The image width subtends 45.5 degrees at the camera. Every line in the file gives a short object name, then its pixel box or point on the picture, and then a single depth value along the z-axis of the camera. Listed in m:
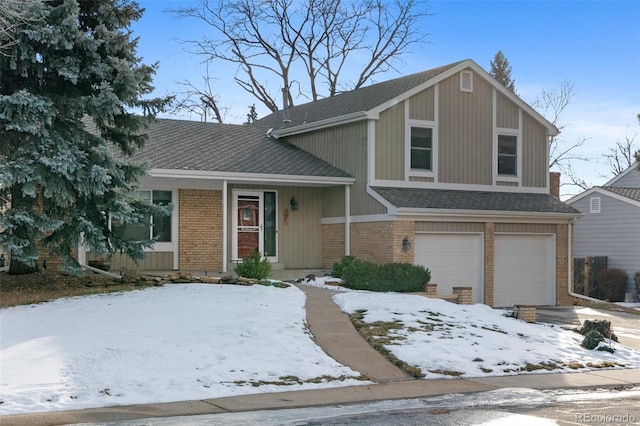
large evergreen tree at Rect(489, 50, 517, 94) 50.38
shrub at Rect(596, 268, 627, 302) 27.33
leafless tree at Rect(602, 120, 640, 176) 50.84
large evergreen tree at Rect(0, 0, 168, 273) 15.02
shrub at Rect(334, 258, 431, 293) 18.75
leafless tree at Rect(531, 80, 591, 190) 46.92
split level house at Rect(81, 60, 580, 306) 21.00
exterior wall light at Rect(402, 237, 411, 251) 20.22
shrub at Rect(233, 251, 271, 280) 18.86
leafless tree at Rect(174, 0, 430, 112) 40.38
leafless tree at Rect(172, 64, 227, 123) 41.09
